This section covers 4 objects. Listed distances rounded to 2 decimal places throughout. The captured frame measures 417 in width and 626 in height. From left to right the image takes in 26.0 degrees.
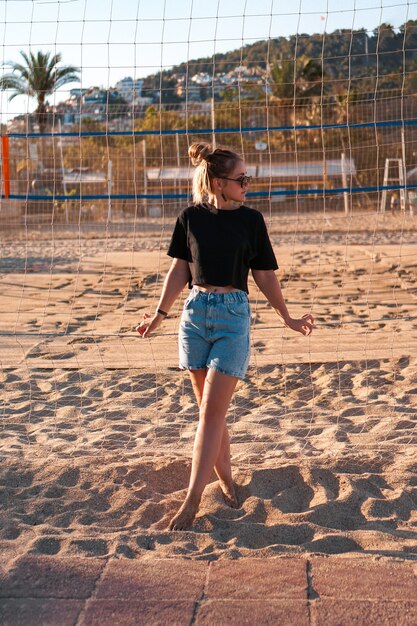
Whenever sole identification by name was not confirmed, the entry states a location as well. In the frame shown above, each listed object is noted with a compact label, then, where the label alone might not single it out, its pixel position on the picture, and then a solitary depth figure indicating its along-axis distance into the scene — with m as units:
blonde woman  3.59
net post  11.64
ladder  22.65
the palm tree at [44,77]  28.65
